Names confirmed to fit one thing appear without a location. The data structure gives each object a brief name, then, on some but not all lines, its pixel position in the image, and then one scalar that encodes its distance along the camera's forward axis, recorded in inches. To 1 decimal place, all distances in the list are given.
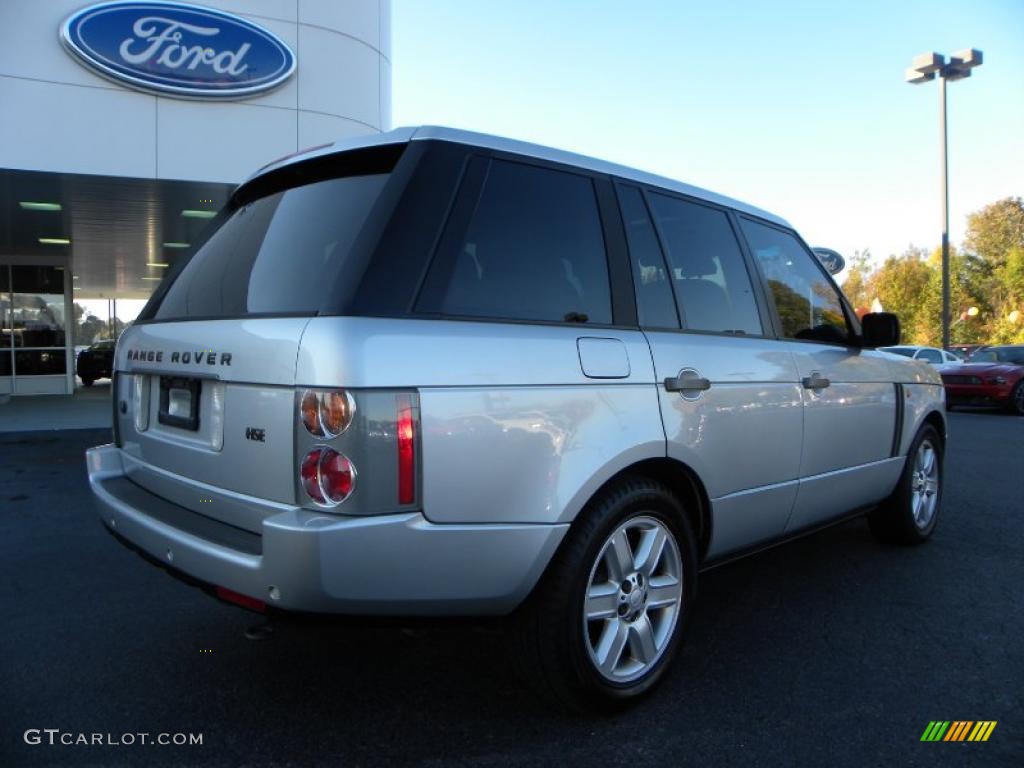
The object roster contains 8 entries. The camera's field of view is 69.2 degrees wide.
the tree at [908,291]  1994.3
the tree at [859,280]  2588.6
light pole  839.1
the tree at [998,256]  1675.7
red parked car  573.6
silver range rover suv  81.0
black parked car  857.5
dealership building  381.7
